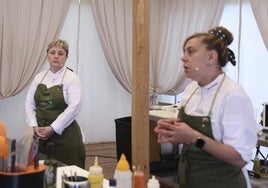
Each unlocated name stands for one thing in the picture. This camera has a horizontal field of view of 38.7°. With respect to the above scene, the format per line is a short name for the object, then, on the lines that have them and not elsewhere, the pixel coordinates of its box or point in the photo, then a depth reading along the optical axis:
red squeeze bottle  1.45
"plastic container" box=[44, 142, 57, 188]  1.49
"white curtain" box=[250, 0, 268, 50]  4.57
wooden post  2.24
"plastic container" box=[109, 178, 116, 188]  1.42
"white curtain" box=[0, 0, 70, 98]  4.80
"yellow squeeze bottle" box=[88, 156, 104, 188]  1.43
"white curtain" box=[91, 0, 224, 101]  5.46
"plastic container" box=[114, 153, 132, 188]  1.47
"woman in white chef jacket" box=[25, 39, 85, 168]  2.83
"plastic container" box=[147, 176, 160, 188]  1.38
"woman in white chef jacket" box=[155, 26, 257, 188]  1.57
